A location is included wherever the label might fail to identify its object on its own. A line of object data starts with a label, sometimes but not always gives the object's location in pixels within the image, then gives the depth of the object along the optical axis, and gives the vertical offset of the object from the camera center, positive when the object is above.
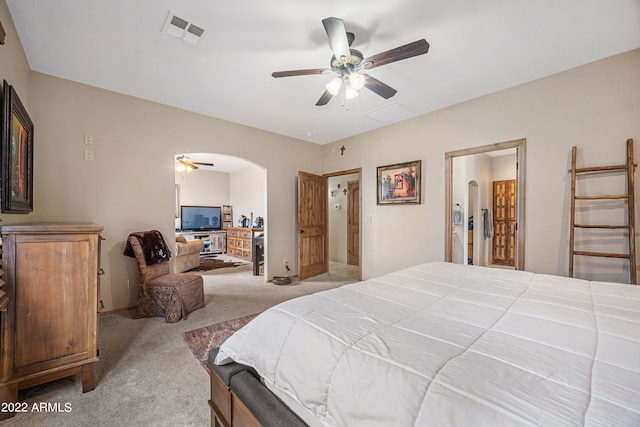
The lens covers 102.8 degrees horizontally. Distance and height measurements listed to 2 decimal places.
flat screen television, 7.46 -0.18
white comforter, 0.62 -0.46
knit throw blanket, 3.00 -0.42
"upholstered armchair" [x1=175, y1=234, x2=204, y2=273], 5.02 -0.86
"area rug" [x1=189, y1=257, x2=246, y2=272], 5.63 -1.24
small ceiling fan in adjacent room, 5.05 +0.97
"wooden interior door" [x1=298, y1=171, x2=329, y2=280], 4.71 -0.27
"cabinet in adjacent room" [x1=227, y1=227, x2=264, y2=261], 6.70 -0.83
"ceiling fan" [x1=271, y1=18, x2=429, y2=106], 1.75 +1.17
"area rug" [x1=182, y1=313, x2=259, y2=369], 2.22 -1.22
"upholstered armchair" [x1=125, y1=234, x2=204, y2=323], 2.85 -0.91
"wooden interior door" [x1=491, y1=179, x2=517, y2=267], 5.92 -0.24
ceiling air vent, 1.97 +1.48
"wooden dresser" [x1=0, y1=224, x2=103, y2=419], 1.54 -0.60
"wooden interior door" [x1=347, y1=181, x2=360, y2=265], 6.28 -0.27
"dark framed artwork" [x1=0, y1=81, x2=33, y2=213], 1.69 +0.44
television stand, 7.39 -0.81
